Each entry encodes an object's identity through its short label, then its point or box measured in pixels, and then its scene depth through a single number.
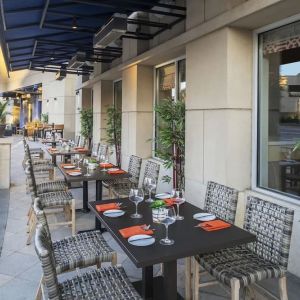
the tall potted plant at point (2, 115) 8.53
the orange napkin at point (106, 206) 2.83
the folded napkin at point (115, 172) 4.66
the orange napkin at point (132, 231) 2.24
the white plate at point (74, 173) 4.52
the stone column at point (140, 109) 6.59
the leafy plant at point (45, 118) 19.67
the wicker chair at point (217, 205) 2.56
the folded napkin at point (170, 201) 2.95
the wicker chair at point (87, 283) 1.67
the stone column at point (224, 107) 3.74
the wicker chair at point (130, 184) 4.39
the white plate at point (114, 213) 2.68
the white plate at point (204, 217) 2.59
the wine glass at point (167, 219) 2.13
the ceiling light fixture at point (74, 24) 5.80
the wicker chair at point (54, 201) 3.96
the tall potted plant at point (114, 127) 7.96
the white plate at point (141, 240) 2.09
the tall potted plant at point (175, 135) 4.70
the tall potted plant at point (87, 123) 10.72
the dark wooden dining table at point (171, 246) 1.96
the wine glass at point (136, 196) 2.77
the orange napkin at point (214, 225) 2.38
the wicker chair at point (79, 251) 2.38
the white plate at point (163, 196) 3.24
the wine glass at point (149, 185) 3.11
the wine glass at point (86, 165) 4.58
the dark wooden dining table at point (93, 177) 4.34
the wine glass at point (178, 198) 2.81
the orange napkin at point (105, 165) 5.22
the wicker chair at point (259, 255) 2.18
